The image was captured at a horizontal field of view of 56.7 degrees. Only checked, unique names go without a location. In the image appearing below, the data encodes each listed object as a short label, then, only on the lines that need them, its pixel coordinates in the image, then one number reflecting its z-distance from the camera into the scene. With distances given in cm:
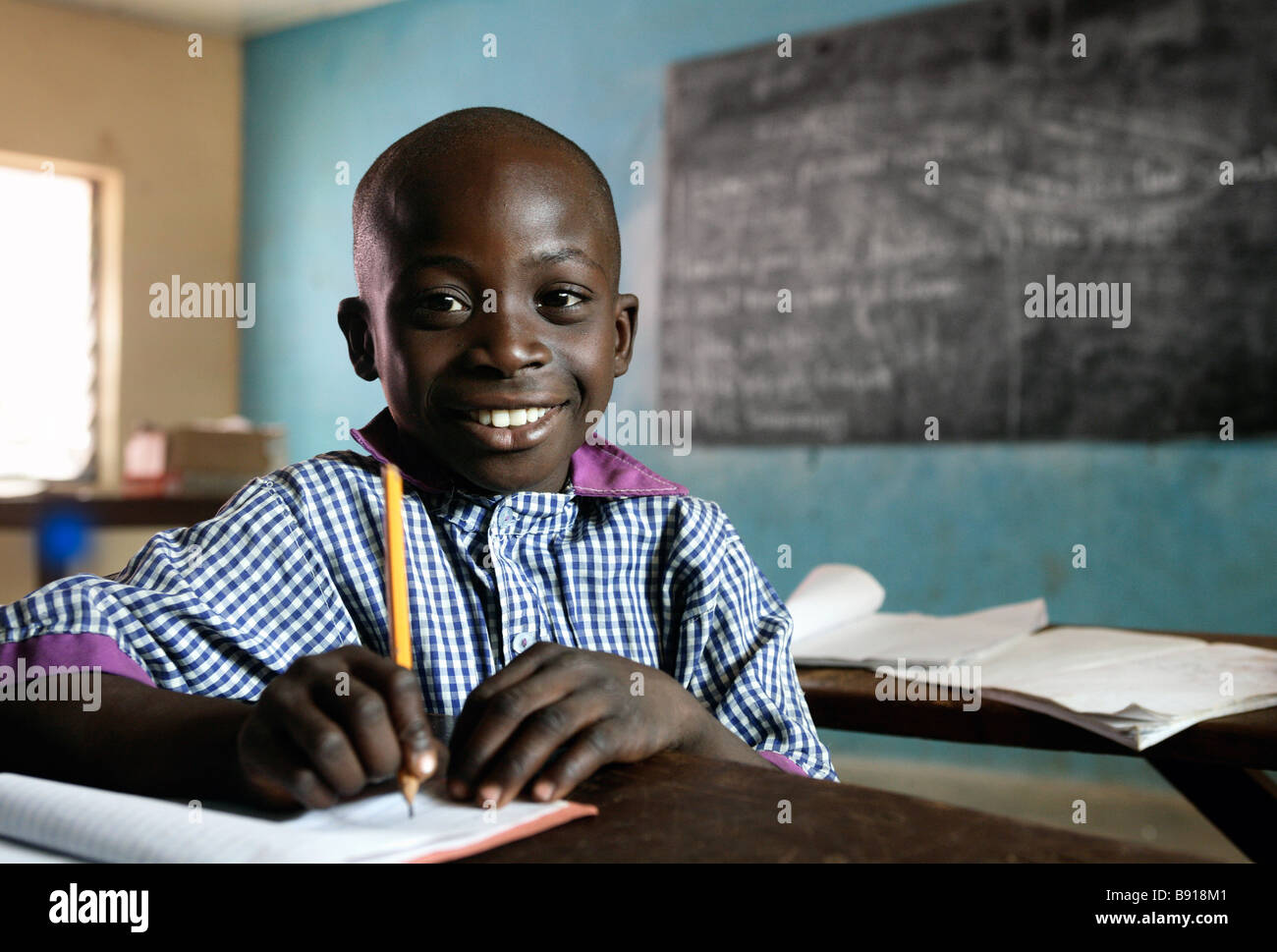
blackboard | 287
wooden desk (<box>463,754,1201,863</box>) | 47
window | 475
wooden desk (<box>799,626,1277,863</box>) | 105
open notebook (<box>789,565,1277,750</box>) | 109
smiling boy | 79
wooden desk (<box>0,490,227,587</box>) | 345
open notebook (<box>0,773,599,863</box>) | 46
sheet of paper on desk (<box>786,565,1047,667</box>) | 140
